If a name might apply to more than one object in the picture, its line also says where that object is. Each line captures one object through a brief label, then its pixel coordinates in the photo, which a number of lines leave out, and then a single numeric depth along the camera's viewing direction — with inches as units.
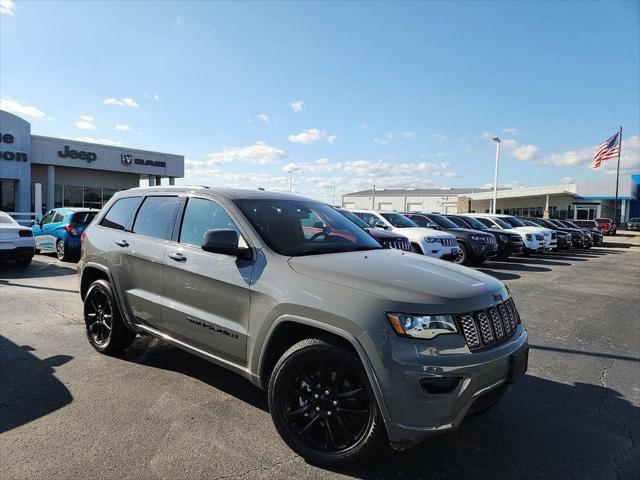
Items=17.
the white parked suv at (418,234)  488.1
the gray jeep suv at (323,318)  103.2
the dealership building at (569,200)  2202.3
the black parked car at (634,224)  1910.7
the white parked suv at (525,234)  705.0
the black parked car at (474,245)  539.8
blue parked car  494.9
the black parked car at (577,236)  944.9
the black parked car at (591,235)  1004.8
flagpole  1507.1
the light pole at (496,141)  1530.5
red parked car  1608.0
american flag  1438.2
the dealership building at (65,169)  995.3
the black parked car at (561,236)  877.1
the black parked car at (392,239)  433.5
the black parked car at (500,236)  634.2
